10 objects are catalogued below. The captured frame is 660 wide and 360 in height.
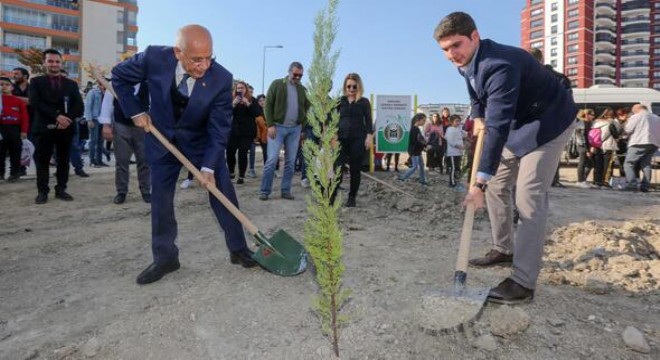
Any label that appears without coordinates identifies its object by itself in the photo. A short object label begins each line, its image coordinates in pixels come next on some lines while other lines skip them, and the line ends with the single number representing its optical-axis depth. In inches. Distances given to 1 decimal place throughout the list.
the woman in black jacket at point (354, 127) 219.8
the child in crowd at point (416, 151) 355.9
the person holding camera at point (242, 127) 294.8
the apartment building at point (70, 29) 1724.9
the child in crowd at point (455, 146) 355.6
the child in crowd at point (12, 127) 276.2
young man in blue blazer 96.3
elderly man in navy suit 115.2
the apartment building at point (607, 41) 3117.6
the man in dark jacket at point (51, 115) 216.7
